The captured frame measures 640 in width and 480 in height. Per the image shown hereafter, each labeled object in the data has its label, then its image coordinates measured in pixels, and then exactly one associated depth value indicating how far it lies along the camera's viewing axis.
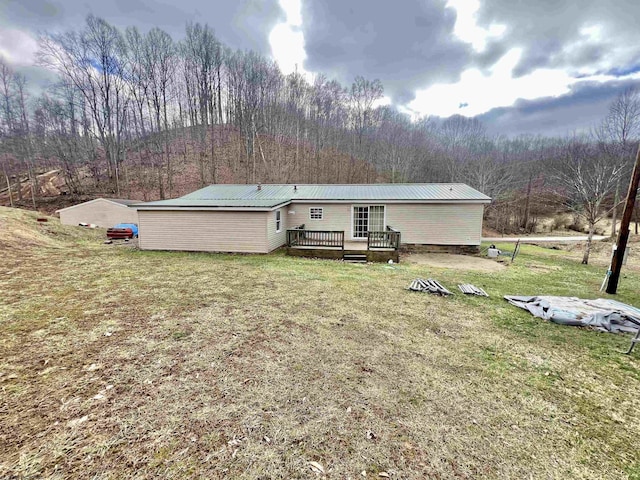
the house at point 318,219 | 12.08
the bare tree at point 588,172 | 12.55
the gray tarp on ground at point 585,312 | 5.46
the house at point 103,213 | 19.61
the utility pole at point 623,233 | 7.64
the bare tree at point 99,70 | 23.44
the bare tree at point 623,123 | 18.25
